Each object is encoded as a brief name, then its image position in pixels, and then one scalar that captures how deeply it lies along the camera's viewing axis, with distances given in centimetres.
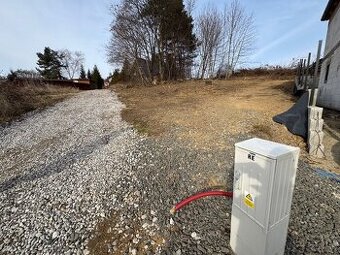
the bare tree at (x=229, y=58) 2153
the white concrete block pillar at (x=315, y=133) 373
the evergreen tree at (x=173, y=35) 1513
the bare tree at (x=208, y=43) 1978
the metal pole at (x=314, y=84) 466
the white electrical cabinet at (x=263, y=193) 132
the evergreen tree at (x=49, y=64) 3541
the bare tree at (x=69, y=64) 4275
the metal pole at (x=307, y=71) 789
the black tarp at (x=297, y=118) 444
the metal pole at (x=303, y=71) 887
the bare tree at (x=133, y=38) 1477
